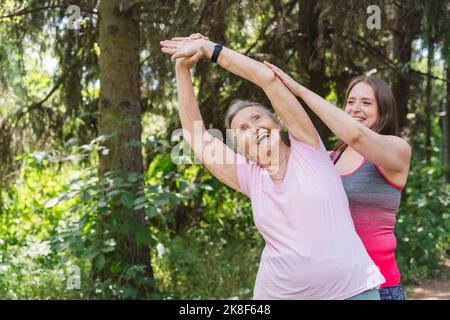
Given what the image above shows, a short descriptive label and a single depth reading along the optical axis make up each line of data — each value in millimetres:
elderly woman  1981
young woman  2109
